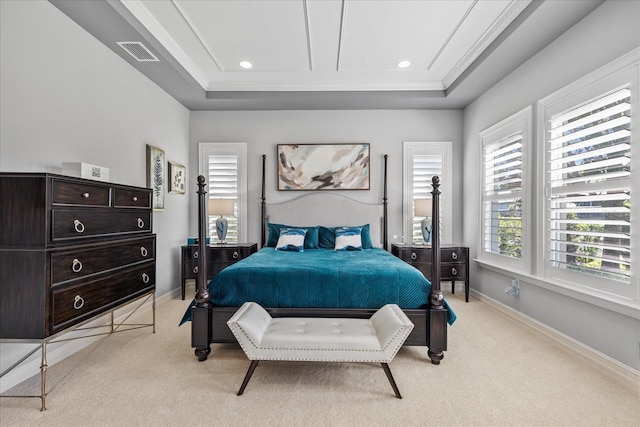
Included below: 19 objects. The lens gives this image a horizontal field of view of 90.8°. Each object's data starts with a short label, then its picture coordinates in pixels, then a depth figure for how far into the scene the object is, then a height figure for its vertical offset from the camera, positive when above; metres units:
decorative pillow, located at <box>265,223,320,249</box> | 4.23 -0.30
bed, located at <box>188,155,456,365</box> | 2.41 -0.62
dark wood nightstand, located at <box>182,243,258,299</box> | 4.21 -0.59
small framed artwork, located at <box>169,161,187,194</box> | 4.25 +0.50
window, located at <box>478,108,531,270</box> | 3.35 +0.29
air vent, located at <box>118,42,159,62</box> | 2.97 +1.59
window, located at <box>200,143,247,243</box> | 4.76 +0.54
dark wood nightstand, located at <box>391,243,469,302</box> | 4.18 -0.59
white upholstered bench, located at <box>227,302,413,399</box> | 1.96 -0.81
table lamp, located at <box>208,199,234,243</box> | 4.42 +0.04
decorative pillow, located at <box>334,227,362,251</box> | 3.98 -0.32
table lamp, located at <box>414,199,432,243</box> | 4.35 +0.03
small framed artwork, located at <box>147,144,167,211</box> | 3.73 +0.49
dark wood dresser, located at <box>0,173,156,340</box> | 1.79 -0.25
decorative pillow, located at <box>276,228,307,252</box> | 3.94 -0.33
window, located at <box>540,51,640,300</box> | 2.21 +0.27
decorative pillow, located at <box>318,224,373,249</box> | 4.29 -0.32
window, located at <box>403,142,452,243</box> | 4.74 +0.59
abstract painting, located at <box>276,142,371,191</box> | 4.73 +0.73
